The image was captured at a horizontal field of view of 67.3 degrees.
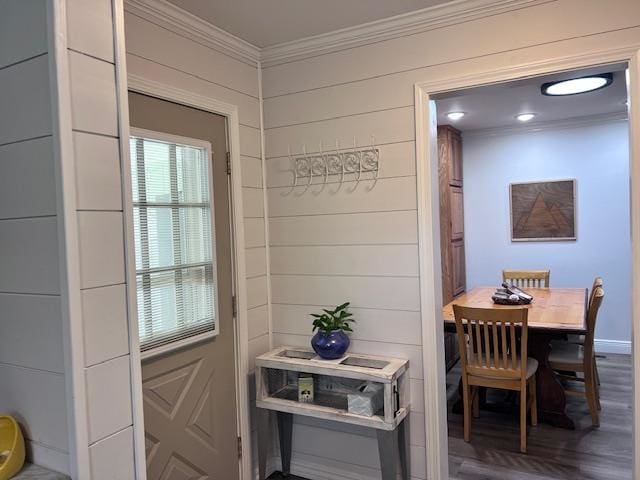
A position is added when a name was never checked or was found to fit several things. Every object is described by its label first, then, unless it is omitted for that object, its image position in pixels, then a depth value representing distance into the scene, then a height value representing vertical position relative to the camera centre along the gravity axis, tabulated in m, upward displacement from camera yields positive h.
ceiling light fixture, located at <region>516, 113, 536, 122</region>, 4.65 +1.04
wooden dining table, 3.17 -0.76
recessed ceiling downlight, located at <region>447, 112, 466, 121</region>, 4.46 +1.03
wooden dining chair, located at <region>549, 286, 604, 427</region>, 3.25 -1.01
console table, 2.30 -0.89
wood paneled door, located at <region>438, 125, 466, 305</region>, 4.80 +0.13
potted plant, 2.47 -0.56
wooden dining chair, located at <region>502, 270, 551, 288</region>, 4.80 -0.56
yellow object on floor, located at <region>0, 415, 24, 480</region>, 1.21 -0.54
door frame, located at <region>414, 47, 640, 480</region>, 2.32 -0.16
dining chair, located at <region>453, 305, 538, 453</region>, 3.03 -0.89
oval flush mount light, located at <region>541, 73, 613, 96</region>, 3.27 +0.95
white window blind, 2.06 -0.03
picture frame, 5.12 +0.11
